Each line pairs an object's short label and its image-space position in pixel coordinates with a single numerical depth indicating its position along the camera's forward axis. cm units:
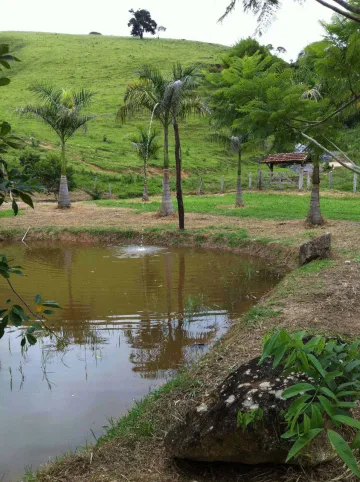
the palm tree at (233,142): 2038
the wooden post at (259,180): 3005
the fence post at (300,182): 2798
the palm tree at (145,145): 2612
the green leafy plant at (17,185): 236
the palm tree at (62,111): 2169
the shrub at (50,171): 2608
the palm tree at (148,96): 1706
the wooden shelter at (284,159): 3142
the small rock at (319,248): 1059
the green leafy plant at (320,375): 188
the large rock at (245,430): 313
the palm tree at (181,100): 1585
